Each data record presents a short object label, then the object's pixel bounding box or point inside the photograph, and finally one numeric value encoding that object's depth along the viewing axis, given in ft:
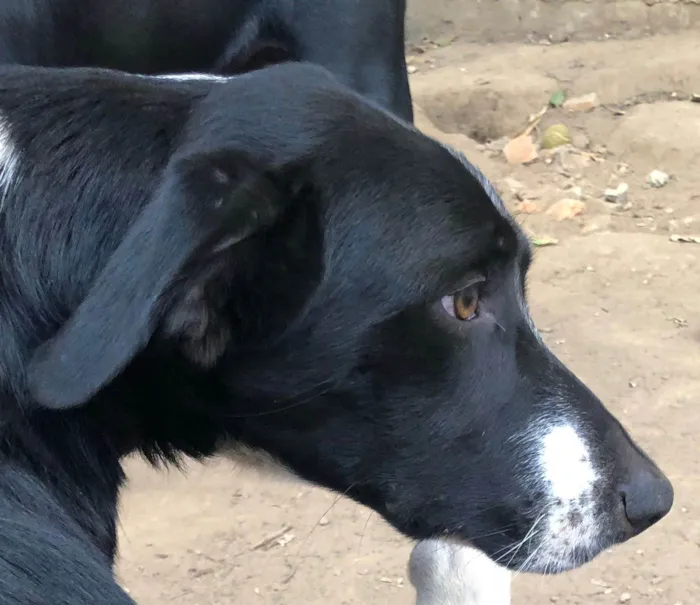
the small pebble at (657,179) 12.41
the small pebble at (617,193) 12.20
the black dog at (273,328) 3.68
